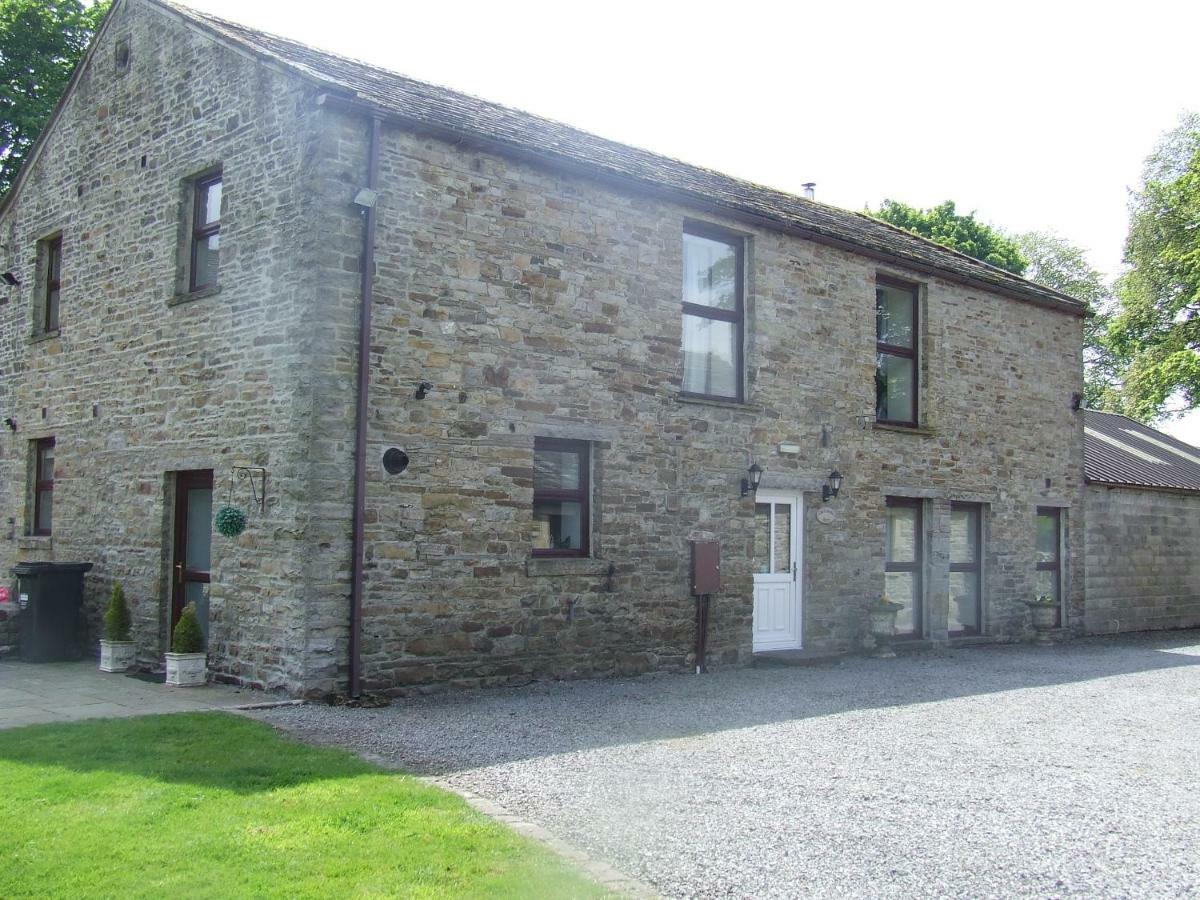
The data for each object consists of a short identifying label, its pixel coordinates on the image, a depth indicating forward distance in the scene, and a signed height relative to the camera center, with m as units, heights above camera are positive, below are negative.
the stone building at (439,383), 10.15 +1.54
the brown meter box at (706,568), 12.69 -0.51
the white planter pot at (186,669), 10.36 -1.49
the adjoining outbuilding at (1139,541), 19.03 -0.15
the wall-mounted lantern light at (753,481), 13.36 +0.55
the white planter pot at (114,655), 11.33 -1.48
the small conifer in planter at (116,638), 11.30 -1.30
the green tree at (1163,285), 28.05 +6.84
